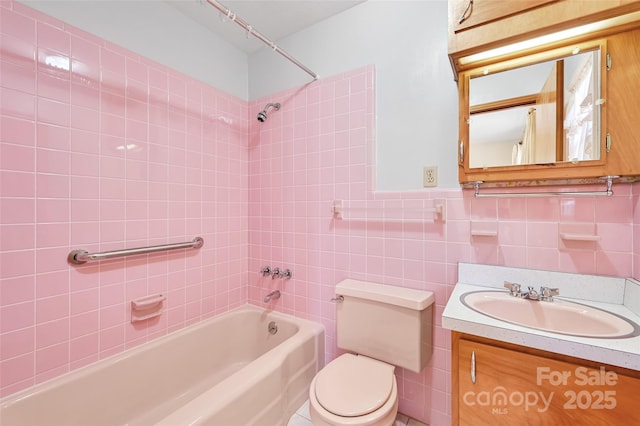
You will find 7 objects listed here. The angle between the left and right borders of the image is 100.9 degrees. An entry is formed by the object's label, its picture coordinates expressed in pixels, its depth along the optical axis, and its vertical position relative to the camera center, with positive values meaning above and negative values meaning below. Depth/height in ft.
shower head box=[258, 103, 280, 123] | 5.96 +2.21
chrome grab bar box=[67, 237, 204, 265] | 4.11 -0.68
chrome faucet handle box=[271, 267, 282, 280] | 6.36 -1.47
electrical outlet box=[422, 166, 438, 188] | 4.62 +0.62
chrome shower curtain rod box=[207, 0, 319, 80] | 3.64 +2.94
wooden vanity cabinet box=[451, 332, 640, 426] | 2.39 -1.77
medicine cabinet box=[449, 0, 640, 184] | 3.17 +1.42
